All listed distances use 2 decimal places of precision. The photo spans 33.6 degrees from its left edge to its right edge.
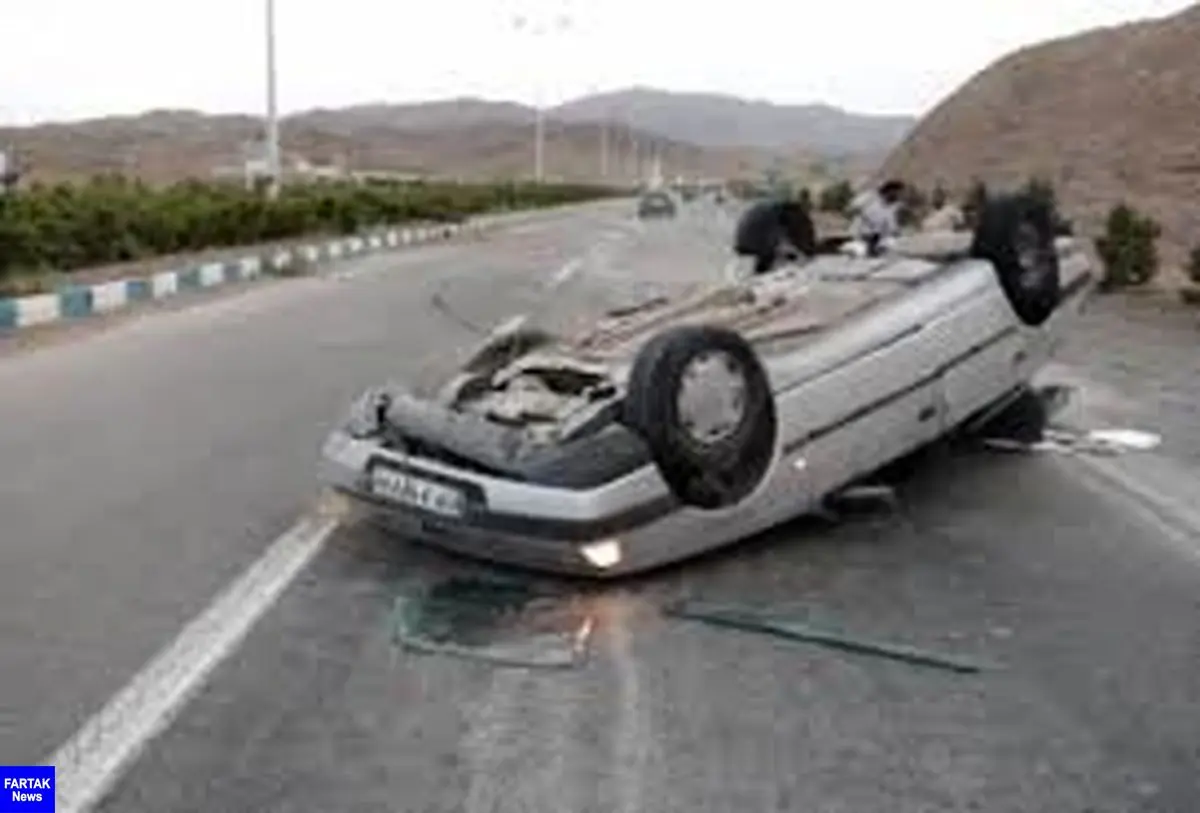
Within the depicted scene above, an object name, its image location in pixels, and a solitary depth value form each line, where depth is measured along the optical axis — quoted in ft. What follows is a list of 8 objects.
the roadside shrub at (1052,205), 35.57
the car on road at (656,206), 285.84
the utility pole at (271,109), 155.02
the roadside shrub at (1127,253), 97.86
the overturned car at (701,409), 24.29
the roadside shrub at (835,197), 241.92
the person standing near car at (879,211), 47.42
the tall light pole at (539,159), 381.44
